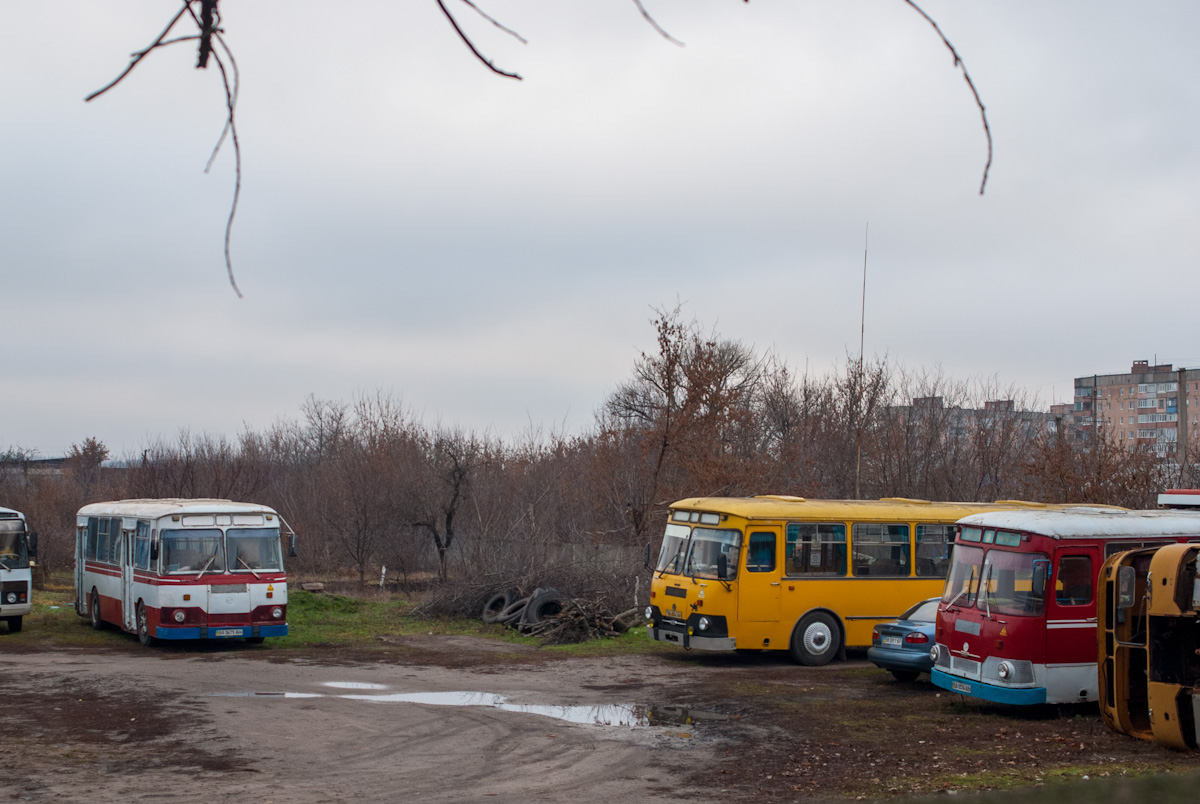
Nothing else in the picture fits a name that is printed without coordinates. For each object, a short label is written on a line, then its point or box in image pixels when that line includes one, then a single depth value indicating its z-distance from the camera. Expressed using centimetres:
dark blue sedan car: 1616
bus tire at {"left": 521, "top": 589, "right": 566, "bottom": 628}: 2412
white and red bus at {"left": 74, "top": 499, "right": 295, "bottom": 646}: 2050
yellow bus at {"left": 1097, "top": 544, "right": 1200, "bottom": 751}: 1141
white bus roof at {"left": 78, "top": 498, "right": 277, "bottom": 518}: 2109
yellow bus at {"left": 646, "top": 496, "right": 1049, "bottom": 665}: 1877
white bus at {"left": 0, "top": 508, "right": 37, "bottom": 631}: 2291
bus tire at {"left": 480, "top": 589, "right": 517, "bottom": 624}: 2566
